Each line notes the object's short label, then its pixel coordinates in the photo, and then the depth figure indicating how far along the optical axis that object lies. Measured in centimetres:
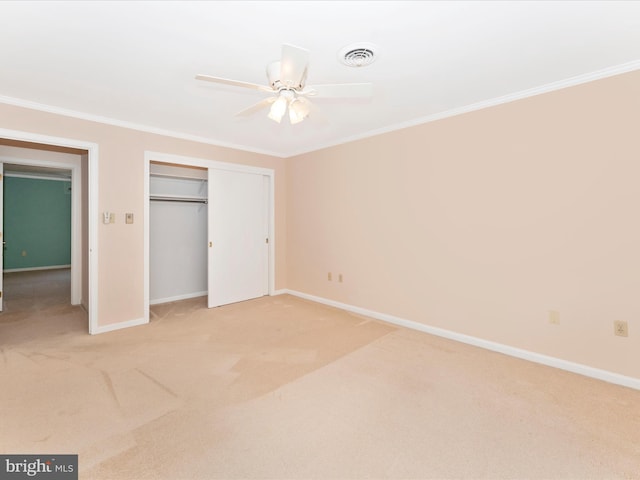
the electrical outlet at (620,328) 248
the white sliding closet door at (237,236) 469
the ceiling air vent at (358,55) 212
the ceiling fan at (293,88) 179
